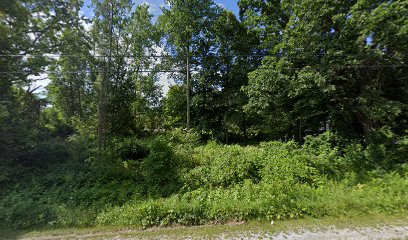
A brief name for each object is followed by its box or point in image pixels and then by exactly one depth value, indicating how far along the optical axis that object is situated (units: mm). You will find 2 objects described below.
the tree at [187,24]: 14812
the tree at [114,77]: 12820
